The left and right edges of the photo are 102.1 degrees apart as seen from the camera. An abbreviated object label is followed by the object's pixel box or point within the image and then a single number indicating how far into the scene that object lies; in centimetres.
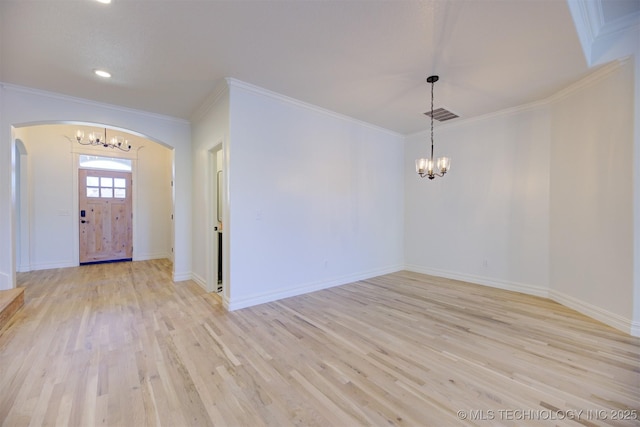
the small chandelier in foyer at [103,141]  514
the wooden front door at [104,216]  599
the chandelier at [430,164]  324
